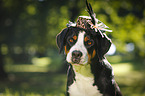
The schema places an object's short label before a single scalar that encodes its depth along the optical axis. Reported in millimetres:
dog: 2066
